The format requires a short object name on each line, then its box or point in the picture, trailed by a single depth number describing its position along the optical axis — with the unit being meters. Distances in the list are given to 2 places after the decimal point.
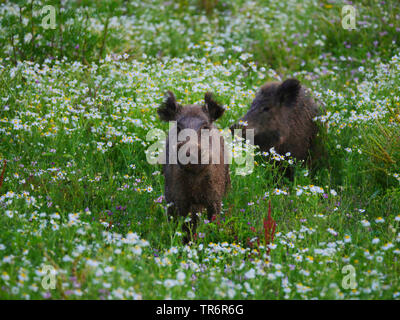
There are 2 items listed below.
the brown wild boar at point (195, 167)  10.30
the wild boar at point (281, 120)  13.92
